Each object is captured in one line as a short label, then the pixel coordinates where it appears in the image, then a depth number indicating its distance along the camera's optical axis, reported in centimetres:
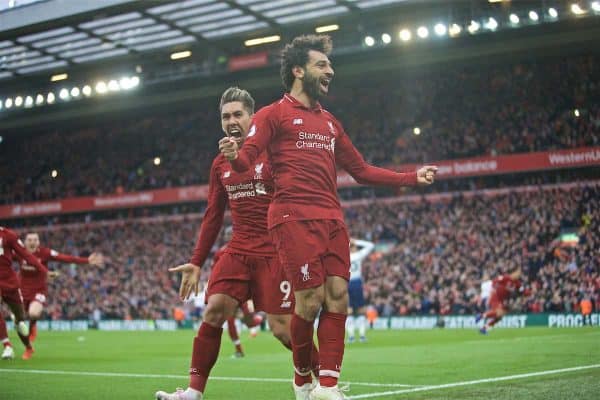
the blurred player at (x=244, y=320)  1372
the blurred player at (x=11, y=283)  1359
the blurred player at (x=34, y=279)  1617
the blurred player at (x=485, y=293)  2188
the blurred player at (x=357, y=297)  1888
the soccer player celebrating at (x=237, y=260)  601
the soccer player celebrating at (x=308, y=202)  530
